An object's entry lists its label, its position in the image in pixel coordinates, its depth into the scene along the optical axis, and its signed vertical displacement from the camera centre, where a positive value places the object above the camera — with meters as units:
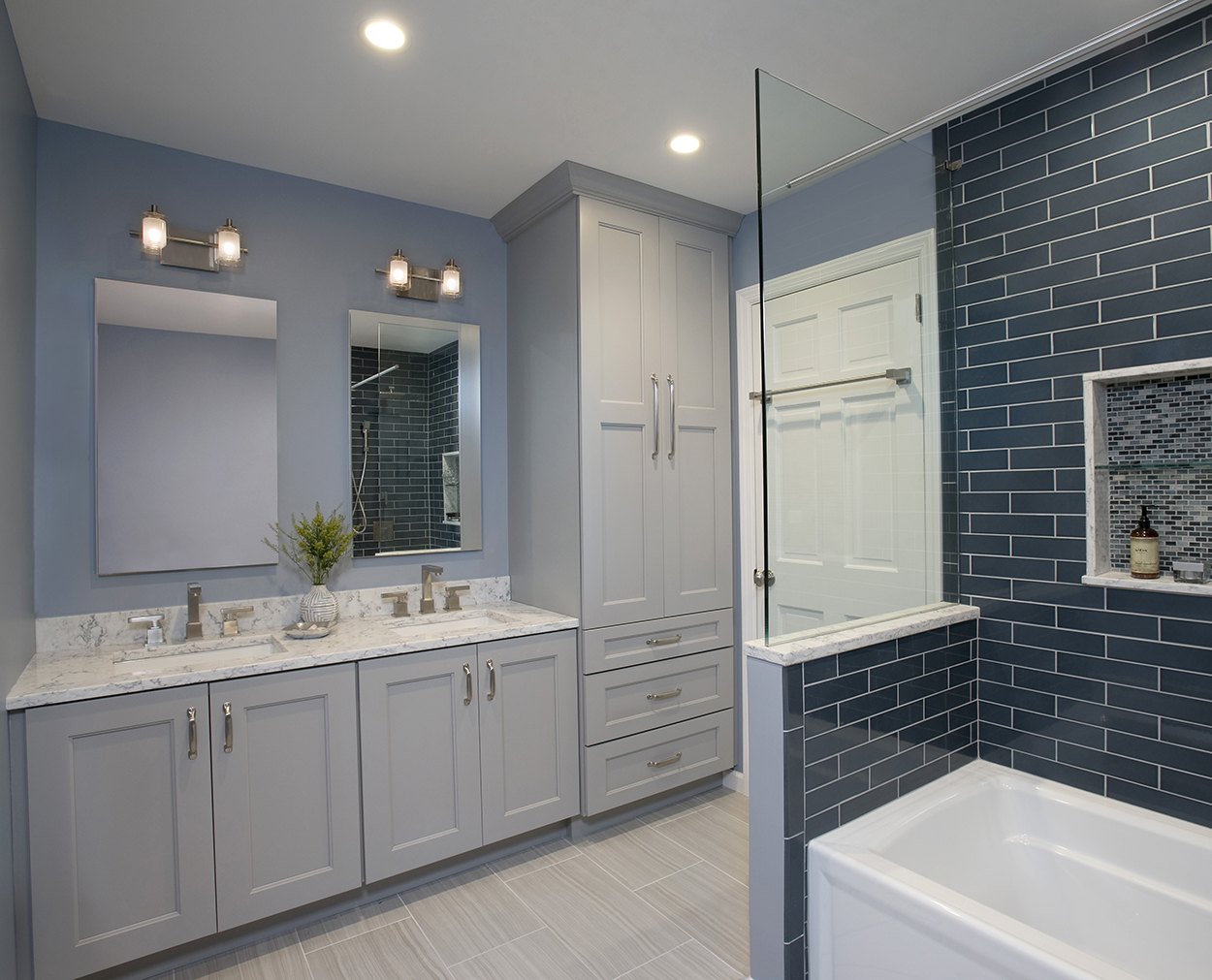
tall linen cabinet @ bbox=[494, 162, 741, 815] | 2.88 +0.15
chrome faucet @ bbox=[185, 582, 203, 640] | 2.53 -0.41
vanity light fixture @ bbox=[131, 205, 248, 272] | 2.51 +0.93
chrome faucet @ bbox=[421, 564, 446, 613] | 3.02 -0.38
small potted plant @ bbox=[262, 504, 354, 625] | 2.66 -0.20
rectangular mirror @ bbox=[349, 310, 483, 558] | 2.97 +0.28
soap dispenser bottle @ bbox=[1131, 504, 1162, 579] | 1.96 -0.19
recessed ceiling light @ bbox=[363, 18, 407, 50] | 1.94 +1.30
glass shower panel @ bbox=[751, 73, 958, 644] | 1.93 +0.35
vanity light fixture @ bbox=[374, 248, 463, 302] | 2.99 +0.95
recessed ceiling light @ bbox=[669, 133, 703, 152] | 2.61 +1.31
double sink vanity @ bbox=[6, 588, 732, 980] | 1.92 -0.86
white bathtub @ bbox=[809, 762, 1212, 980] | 1.47 -1.00
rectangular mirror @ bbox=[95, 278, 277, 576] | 2.46 +0.27
